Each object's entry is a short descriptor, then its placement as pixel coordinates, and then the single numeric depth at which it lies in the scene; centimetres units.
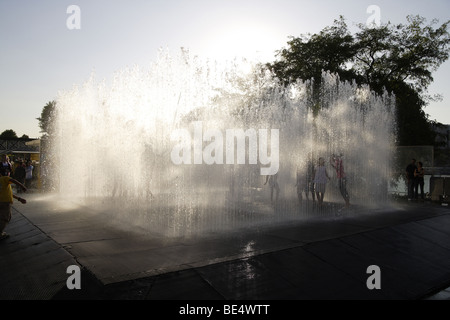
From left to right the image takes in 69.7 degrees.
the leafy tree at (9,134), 9036
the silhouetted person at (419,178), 1277
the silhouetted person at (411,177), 1306
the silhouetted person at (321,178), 1019
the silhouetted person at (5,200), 588
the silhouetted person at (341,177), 1031
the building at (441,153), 2071
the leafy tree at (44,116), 5663
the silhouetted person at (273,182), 1143
